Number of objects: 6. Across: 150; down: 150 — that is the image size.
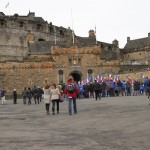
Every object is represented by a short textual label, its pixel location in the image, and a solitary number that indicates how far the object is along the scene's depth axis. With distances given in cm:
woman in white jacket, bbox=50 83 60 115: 2012
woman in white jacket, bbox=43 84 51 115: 2077
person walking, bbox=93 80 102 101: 3028
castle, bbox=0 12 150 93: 6594
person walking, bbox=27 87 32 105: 3403
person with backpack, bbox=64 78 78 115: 1881
